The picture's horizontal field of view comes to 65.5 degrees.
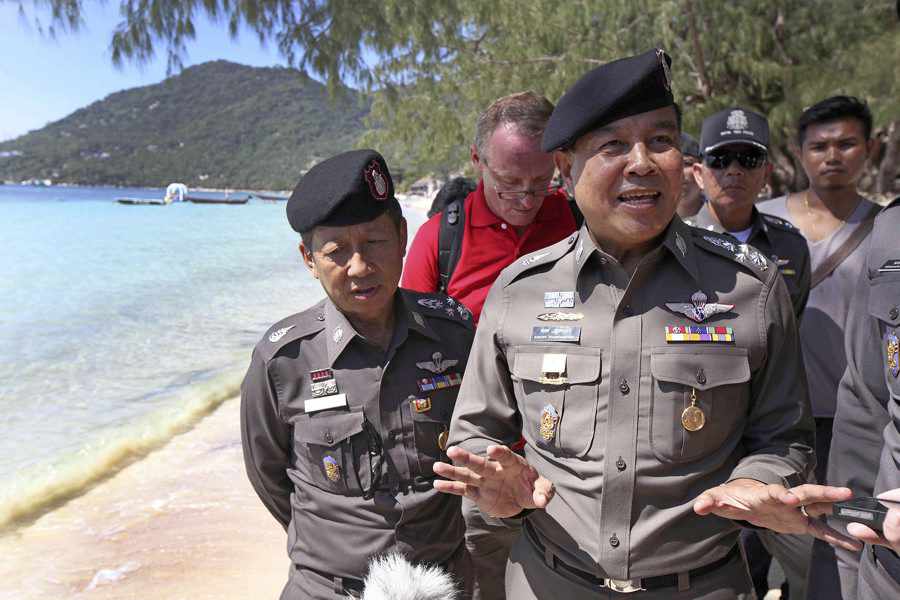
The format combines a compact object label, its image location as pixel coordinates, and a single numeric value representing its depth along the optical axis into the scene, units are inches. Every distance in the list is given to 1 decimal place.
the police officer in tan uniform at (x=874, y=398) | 59.3
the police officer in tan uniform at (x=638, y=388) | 58.1
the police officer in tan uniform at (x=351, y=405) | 75.7
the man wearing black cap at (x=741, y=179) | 113.2
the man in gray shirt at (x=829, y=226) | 106.8
